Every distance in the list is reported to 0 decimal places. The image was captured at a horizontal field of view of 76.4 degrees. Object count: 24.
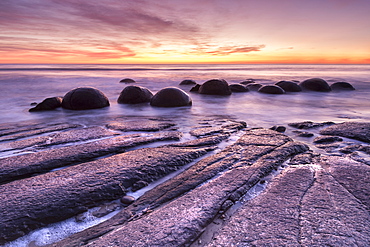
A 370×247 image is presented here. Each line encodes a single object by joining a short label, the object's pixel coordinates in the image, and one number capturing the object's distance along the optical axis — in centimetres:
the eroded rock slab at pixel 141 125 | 367
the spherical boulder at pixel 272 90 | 898
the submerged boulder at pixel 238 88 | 950
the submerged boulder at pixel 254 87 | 1023
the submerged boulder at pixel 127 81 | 1504
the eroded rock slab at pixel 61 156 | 211
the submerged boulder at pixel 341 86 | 1058
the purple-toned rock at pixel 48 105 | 550
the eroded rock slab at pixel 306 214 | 127
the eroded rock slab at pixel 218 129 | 339
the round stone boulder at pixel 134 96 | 662
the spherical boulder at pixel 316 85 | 990
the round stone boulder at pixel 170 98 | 597
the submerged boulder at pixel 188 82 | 1304
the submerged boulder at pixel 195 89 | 978
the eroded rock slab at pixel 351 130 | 307
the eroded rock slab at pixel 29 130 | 331
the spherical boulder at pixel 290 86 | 956
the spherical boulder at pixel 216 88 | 874
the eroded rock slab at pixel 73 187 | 150
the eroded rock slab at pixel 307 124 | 382
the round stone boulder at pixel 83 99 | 561
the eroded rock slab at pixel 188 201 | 132
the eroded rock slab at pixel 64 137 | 289
